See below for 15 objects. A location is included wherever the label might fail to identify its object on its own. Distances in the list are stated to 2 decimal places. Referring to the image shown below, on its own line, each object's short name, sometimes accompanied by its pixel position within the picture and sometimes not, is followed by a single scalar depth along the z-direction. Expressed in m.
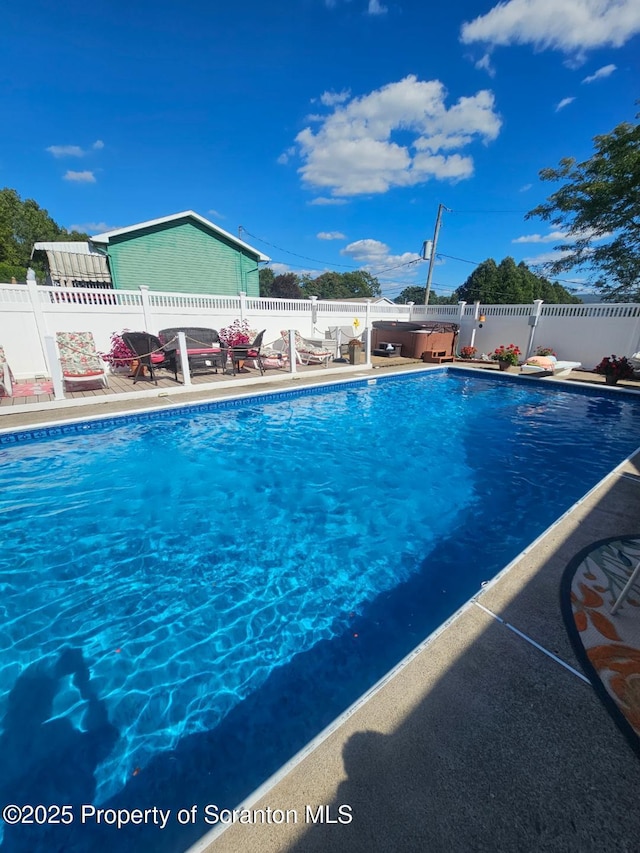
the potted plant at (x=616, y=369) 9.66
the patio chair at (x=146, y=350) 8.02
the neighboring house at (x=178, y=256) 14.40
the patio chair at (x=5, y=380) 6.93
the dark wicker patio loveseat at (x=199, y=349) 8.64
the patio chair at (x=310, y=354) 11.31
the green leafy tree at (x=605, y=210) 10.93
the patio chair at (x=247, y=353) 9.47
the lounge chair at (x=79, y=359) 7.22
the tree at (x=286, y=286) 55.74
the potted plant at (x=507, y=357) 11.69
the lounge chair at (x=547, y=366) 10.96
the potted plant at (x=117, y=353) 8.94
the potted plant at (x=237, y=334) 10.41
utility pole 19.72
